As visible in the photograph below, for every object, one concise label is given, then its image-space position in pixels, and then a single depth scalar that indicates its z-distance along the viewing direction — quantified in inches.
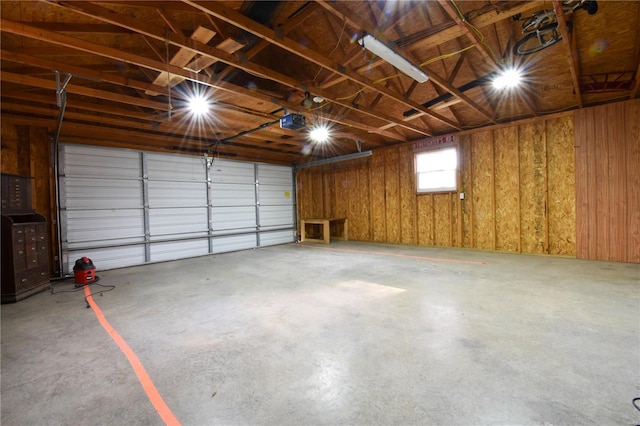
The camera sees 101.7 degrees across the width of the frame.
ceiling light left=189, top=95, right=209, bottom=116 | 173.0
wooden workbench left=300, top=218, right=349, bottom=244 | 363.3
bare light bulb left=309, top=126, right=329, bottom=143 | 239.8
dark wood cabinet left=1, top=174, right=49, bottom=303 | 149.3
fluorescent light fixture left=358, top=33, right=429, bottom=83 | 111.1
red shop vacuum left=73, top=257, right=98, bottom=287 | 182.9
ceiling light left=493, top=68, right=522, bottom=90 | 160.2
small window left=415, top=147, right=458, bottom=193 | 289.0
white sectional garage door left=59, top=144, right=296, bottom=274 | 226.2
